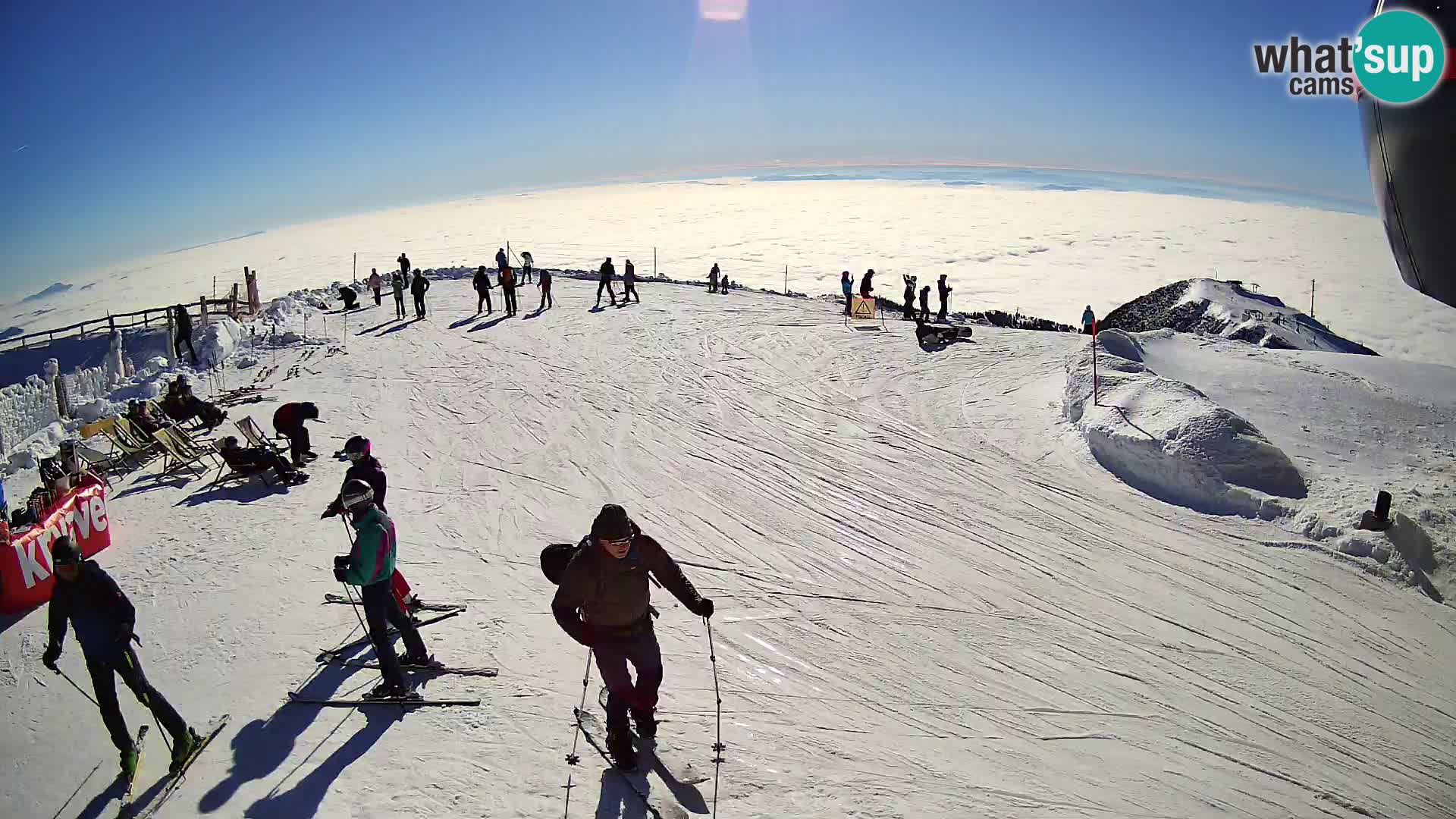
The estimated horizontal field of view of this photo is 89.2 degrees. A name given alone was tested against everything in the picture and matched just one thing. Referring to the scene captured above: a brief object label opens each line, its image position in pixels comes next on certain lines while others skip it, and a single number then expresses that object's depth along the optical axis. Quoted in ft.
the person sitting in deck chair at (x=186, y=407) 39.65
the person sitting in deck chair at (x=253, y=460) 32.81
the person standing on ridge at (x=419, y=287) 67.97
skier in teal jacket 16.34
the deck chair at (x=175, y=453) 34.17
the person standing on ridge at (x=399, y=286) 68.44
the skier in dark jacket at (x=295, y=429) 34.73
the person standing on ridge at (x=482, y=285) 69.86
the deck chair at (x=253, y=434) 34.44
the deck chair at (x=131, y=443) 35.27
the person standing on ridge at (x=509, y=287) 68.74
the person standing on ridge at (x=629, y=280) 73.97
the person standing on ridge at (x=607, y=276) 71.72
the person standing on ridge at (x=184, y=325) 57.52
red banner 22.38
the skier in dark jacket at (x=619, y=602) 13.47
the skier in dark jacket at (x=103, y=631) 14.39
